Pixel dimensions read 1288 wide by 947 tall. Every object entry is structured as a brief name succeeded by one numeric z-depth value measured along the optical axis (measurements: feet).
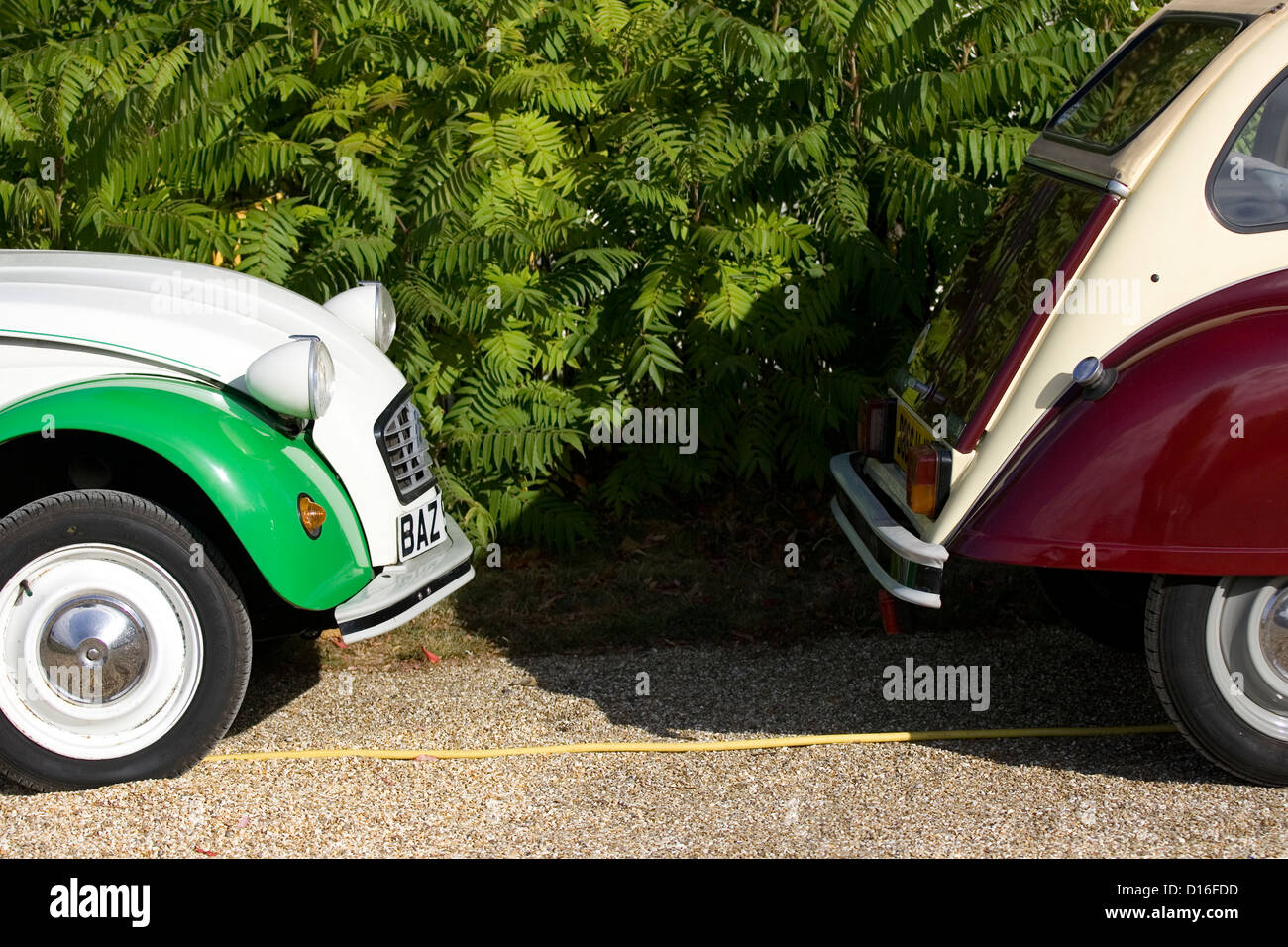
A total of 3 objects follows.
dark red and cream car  12.47
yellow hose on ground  14.96
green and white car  13.58
